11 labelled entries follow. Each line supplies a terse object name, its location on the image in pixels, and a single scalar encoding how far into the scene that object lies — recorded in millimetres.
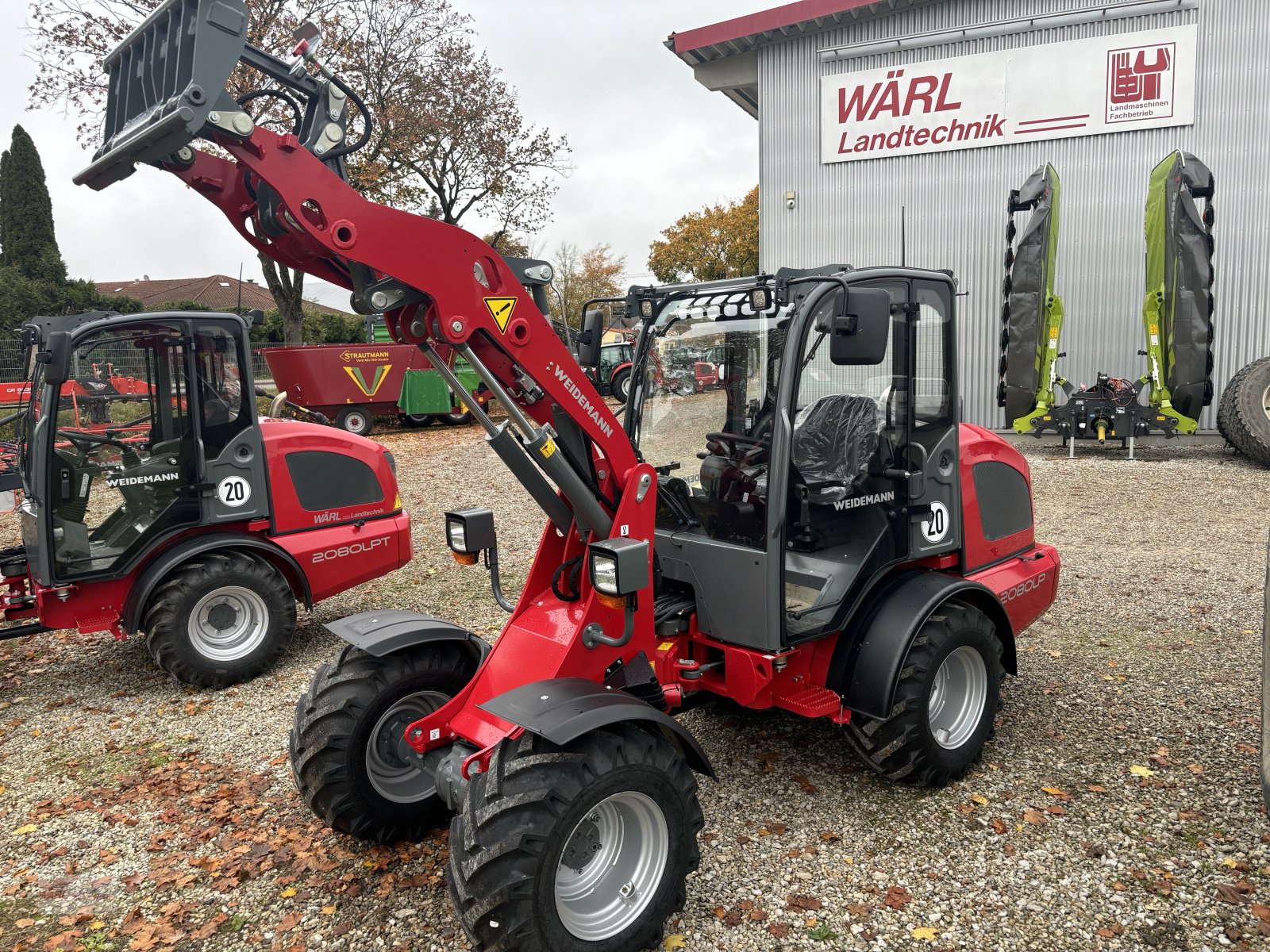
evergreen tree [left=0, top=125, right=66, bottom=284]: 37375
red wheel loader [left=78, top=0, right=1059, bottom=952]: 2854
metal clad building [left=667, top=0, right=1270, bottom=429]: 15234
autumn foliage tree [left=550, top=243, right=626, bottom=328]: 45375
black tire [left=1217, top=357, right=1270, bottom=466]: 12352
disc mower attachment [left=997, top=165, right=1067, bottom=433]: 14094
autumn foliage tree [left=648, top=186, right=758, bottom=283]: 44938
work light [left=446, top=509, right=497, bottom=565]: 3740
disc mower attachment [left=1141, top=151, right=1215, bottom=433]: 13250
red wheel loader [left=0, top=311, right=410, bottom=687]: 5500
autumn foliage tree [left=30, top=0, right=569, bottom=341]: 21062
